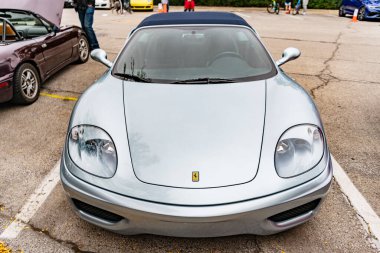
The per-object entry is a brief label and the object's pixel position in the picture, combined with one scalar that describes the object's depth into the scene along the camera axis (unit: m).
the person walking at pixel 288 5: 17.42
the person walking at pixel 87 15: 6.77
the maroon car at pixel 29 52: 4.23
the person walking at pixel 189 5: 11.88
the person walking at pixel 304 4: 16.73
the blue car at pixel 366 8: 14.12
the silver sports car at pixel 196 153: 1.86
